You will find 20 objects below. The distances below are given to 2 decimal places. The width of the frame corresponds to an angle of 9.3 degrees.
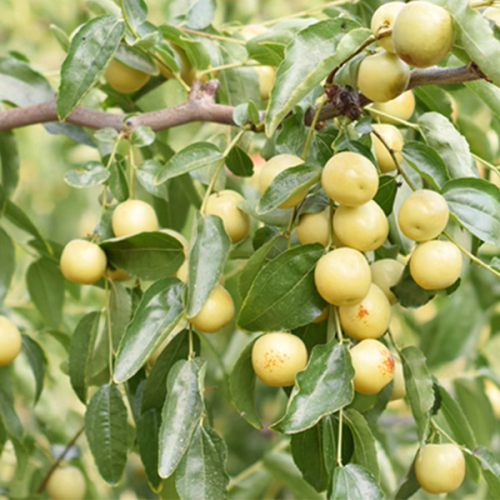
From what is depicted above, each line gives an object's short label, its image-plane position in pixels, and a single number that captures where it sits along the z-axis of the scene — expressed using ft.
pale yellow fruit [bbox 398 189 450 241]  4.32
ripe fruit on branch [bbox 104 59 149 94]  4.74
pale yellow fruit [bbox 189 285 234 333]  4.43
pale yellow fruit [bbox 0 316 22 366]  4.74
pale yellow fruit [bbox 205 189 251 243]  4.50
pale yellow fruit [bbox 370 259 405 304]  4.46
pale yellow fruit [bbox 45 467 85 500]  5.10
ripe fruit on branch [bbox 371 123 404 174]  4.51
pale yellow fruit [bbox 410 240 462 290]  4.35
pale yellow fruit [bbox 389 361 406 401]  4.58
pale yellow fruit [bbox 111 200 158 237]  4.56
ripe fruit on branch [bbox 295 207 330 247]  4.39
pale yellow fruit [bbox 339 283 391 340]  4.36
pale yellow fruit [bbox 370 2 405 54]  4.23
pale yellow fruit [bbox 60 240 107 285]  4.54
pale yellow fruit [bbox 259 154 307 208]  4.38
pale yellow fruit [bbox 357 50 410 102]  4.23
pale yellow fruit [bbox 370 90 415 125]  4.61
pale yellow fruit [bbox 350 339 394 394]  4.34
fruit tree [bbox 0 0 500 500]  4.28
